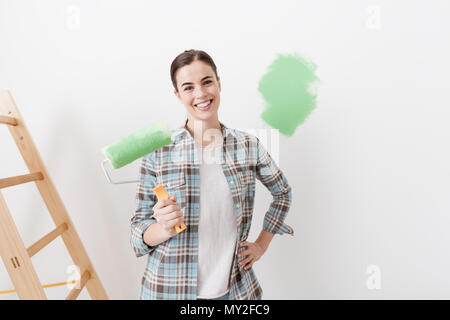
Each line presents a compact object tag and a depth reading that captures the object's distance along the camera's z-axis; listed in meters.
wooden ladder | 1.03
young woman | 0.96
